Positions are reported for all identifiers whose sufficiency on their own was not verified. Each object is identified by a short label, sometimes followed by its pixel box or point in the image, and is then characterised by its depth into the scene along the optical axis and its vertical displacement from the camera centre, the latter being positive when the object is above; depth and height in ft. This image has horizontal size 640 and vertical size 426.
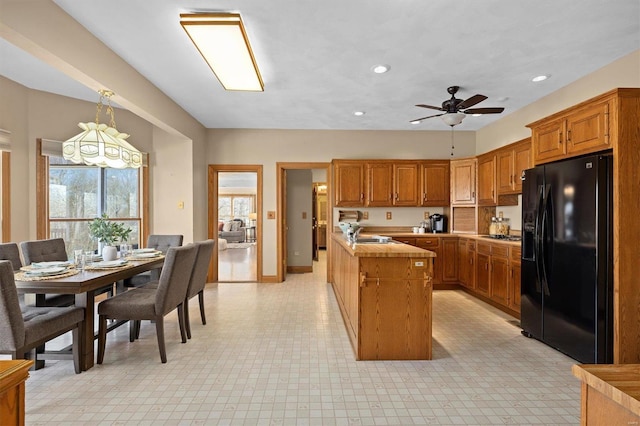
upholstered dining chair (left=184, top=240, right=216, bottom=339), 10.61 -2.17
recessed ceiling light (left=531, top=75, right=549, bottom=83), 11.43 +4.87
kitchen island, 8.96 -2.64
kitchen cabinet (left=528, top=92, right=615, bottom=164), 8.14 +2.31
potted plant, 10.39 -0.66
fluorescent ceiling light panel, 7.75 +4.58
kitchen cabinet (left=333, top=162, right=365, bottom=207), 18.01 +1.69
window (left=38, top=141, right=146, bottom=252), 14.16 +0.71
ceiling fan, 11.53 +3.73
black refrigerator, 8.04 -1.25
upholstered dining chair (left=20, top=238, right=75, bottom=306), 9.80 -1.34
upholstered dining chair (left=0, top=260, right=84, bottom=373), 6.41 -2.47
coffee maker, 18.17 -0.59
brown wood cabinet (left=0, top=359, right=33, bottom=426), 2.46 -1.42
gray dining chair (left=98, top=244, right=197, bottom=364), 8.76 -2.55
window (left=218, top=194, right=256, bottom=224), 44.86 +1.04
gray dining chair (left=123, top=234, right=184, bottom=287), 13.53 -1.21
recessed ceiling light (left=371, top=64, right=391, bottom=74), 10.71 +4.92
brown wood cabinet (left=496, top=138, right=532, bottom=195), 12.98 +2.06
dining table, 7.50 -1.72
